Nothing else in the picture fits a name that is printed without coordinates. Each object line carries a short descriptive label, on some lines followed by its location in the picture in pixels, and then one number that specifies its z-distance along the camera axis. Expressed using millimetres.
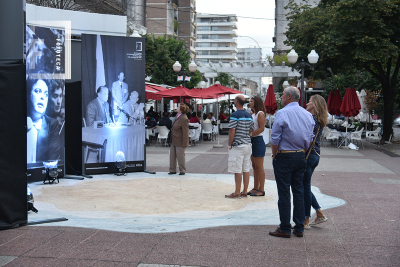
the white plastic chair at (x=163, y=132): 18531
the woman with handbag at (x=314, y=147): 5656
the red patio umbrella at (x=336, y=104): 19375
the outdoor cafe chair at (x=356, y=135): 18672
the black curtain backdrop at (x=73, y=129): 10570
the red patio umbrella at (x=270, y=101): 18750
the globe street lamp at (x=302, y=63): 17625
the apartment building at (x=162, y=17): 71375
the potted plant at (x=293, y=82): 39369
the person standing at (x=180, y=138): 10594
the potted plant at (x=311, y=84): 39756
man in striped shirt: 7555
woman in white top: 7789
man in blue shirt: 5234
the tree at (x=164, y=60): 32594
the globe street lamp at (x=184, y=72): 20791
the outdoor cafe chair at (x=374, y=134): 19547
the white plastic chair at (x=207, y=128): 22094
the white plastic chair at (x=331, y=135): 18750
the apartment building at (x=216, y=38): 140500
